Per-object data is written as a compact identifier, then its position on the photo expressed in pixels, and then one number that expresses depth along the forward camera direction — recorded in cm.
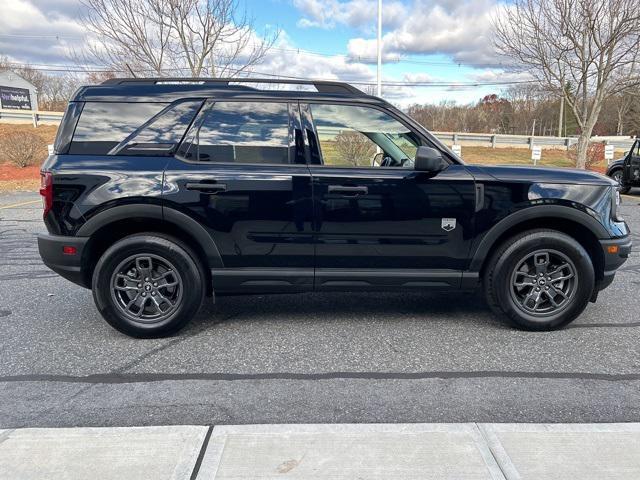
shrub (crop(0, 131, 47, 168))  1880
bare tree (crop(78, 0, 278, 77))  1267
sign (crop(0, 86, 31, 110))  4281
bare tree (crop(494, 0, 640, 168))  1265
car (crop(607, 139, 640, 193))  1348
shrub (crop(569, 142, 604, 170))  2052
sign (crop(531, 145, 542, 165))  1474
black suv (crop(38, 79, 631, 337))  361
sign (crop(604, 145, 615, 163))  1688
